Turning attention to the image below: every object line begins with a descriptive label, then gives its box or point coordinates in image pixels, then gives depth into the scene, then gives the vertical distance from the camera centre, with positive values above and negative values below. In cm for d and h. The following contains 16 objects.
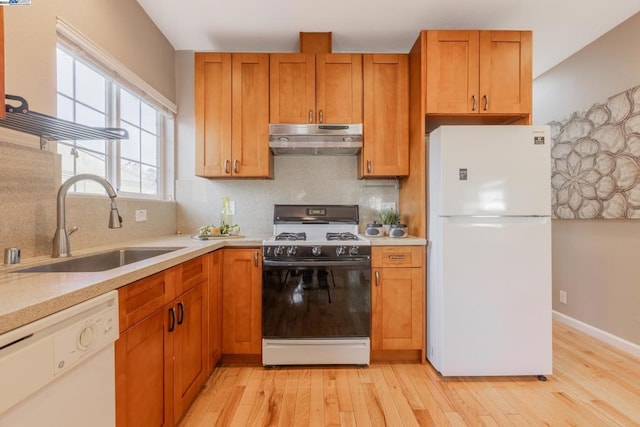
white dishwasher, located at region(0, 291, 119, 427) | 64 -39
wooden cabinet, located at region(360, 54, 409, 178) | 245 +86
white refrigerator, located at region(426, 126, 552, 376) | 198 -26
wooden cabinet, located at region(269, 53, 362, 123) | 244 +103
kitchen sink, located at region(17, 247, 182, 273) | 132 -24
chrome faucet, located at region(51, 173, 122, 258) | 140 -6
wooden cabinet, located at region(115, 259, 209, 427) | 108 -61
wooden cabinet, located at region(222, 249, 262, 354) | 218 -64
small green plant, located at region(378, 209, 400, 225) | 258 -3
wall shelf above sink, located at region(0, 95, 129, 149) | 110 +37
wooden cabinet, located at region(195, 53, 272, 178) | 245 +82
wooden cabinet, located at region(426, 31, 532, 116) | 216 +104
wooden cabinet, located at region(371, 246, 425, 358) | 217 -63
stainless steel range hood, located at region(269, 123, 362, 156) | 238 +63
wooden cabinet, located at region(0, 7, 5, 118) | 90 +43
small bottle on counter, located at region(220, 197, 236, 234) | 272 -1
